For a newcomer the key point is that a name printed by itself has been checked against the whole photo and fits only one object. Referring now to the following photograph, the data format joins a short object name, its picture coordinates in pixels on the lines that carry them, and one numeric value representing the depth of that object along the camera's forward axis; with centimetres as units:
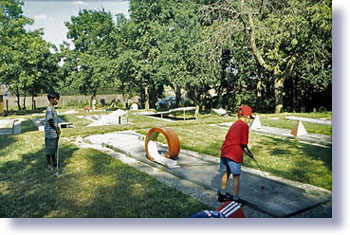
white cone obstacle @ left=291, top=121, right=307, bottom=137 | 570
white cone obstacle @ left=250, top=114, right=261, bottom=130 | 630
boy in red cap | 359
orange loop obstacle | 517
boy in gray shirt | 489
